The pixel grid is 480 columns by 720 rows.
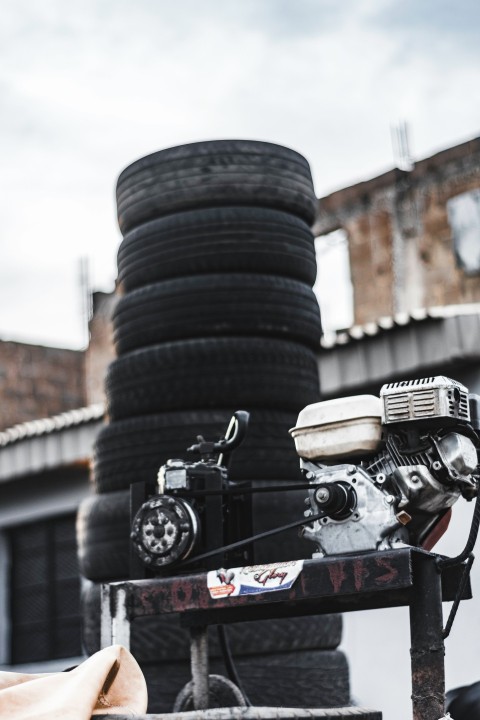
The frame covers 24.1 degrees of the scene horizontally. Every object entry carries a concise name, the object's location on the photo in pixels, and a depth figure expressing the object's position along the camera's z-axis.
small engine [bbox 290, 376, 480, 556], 3.50
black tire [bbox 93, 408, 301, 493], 4.72
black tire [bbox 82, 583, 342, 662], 4.62
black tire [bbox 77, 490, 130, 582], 4.81
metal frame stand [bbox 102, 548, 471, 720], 3.17
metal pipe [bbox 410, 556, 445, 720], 3.11
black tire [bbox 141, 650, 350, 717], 4.56
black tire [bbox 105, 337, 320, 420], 4.79
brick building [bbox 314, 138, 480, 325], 15.88
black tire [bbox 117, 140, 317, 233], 5.07
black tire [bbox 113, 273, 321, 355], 4.89
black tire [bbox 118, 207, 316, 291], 4.93
